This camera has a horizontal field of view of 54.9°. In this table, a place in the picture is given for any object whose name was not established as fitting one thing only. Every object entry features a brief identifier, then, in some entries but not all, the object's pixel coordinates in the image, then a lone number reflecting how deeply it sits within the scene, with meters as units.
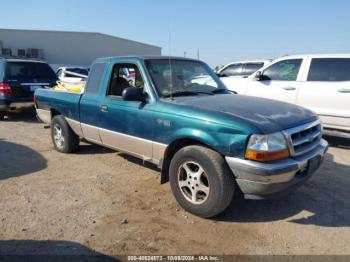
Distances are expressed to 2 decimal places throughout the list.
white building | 33.41
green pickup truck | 3.41
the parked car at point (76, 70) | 17.17
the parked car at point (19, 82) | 9.56
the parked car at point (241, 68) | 11.50
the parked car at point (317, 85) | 6.88
